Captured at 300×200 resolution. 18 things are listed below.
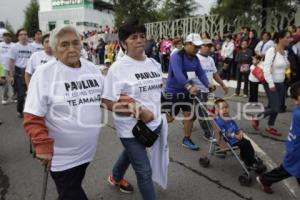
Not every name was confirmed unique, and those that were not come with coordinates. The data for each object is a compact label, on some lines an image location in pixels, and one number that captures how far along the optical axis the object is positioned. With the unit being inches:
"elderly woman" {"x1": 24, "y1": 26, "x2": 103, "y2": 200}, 60.9
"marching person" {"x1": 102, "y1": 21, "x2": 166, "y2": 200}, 76.2
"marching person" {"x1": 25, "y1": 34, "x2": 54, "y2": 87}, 139.0
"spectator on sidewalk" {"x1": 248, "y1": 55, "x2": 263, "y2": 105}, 178.9
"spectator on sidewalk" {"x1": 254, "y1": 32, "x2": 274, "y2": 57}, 260.0
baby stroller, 100.3
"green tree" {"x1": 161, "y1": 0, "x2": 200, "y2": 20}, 797.3
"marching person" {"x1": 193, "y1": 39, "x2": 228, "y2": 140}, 136.5
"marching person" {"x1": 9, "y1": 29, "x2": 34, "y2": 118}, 191.1
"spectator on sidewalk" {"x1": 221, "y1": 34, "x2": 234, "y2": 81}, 300.7
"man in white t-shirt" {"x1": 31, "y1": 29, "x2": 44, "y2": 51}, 189.3
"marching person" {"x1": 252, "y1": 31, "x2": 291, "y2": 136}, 143.5
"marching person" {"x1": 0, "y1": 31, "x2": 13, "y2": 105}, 207.4
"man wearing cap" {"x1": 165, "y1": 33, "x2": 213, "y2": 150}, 121.6
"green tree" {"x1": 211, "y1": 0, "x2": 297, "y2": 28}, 377.3
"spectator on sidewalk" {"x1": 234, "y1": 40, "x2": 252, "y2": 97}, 243.7
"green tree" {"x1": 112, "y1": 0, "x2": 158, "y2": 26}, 924.2
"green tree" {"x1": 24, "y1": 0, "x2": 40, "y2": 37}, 1569.4
